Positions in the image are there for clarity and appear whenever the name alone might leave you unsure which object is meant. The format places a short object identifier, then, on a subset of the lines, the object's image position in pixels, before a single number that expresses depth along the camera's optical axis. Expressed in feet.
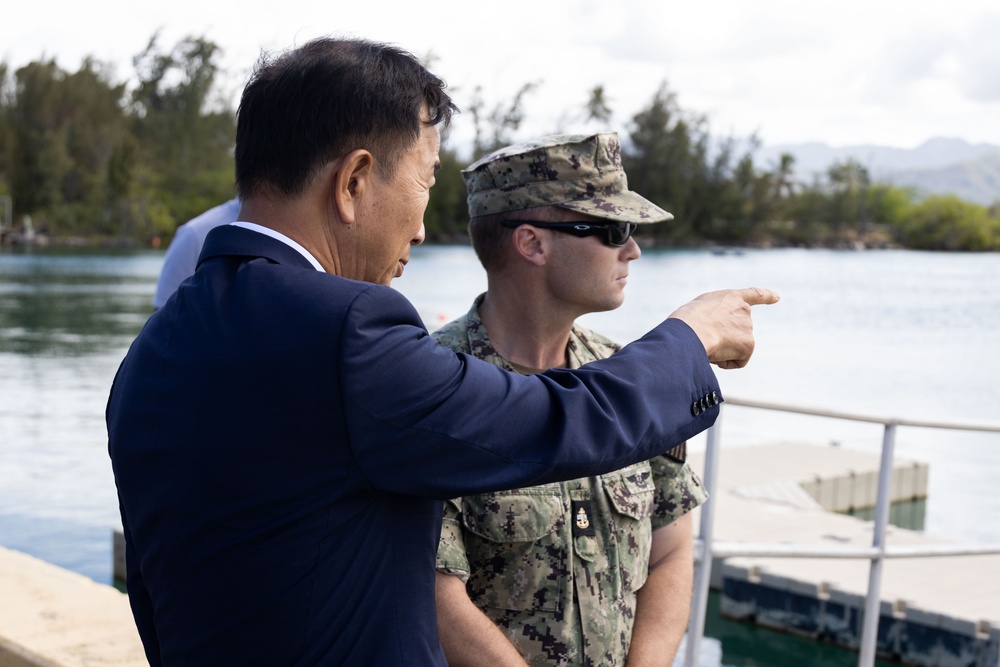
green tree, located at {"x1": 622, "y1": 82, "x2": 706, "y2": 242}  286.25
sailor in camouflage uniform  6.09
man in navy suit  3.54
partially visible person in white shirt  12.69
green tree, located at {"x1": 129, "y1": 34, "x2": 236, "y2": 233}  265.95
